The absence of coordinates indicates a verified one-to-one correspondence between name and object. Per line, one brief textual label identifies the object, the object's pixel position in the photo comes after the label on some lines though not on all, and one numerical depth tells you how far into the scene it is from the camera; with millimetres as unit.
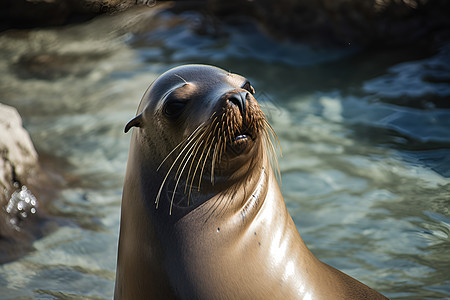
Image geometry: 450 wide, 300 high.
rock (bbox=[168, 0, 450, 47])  15109
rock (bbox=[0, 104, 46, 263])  9211
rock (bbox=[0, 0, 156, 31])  18000
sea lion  5383
